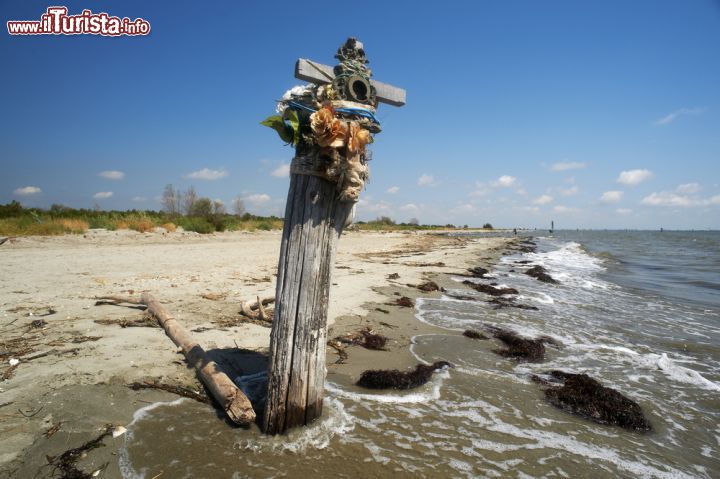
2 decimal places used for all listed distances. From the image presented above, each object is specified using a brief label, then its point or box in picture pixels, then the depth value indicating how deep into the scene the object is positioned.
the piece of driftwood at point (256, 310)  5.54
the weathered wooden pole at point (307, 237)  2.62
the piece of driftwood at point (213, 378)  2.82
